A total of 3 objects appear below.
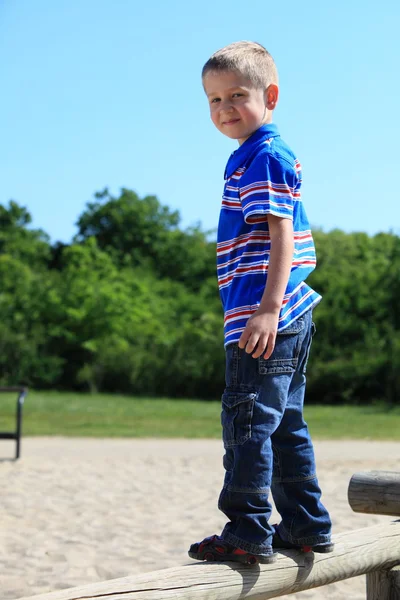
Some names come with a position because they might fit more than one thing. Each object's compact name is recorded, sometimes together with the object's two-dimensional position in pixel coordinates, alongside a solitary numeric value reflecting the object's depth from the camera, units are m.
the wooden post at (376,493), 3.58
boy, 2.76
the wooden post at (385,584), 3.44
